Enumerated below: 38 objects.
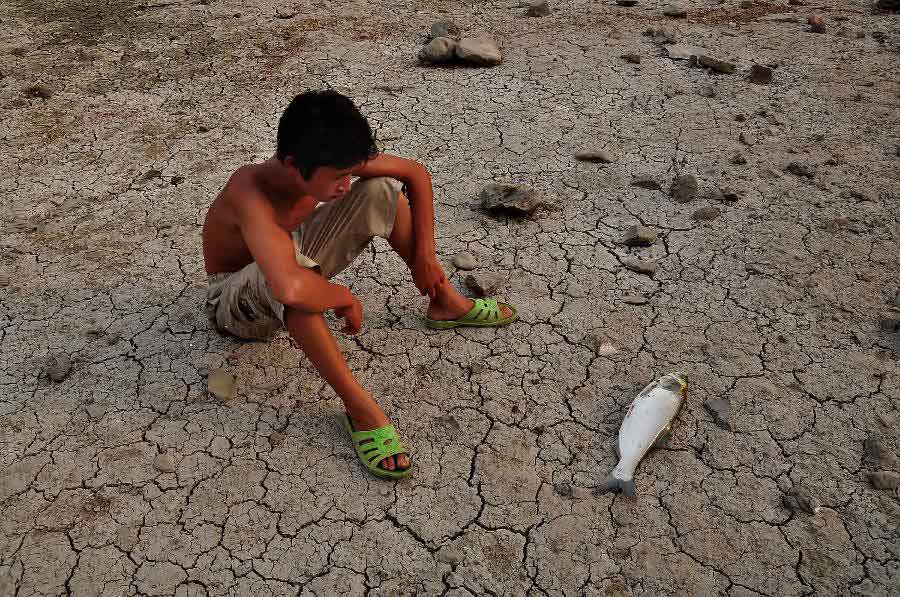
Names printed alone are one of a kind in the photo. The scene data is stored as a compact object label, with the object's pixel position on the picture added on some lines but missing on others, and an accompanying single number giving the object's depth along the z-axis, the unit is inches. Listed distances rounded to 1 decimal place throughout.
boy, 80.7
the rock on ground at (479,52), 185.0
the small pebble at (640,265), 123.0
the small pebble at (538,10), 211.8
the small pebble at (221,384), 101.1
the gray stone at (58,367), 102.7
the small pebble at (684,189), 139.3
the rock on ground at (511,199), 134.4
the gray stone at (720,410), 96.6
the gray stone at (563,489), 88.8
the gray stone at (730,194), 138.9
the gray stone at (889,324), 109.9
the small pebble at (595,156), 151.3
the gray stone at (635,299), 117.6
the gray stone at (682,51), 189.2
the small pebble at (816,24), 201.3
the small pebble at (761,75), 177.0
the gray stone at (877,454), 90.6
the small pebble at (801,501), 86.2
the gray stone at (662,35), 196.1
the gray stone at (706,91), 173.0
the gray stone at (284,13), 214.2
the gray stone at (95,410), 98.1
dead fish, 88.9
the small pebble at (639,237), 128.4
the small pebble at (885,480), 87.9
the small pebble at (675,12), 209.3
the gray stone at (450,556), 82.2
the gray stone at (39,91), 175.1
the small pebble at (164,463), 91.3
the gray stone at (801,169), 144.7
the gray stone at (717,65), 181.3
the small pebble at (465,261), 124.1
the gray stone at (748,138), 155.9
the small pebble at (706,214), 135.0
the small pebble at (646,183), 143.3
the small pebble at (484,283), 117.6
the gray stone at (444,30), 193.9
